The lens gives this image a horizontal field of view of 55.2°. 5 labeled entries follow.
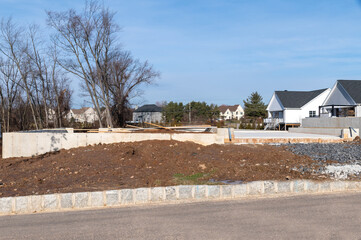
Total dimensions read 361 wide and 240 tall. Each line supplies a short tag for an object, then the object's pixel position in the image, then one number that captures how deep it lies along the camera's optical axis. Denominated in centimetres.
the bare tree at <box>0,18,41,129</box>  2677
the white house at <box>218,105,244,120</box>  11156
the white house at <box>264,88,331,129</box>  4269
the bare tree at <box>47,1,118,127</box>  2588
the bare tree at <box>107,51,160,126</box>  3183
